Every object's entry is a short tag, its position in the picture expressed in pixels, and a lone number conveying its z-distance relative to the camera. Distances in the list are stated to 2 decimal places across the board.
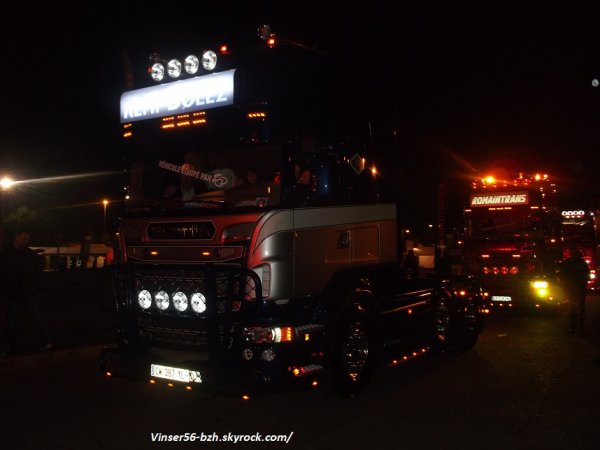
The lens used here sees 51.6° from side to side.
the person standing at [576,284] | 11.98
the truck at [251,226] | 5.86
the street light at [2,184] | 17.92
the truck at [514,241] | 14.09
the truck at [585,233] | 21.25
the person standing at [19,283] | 9.18
